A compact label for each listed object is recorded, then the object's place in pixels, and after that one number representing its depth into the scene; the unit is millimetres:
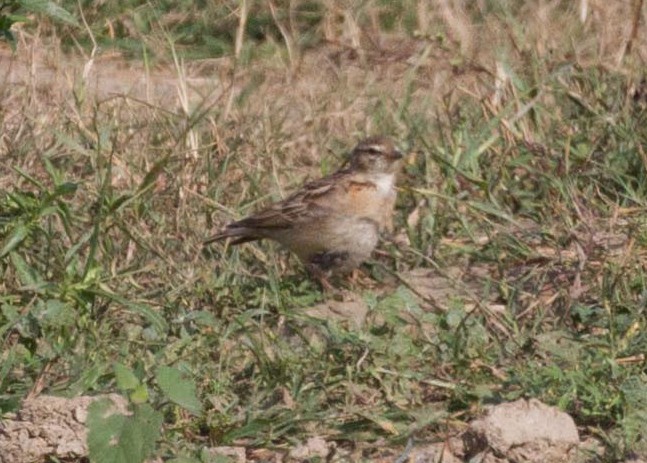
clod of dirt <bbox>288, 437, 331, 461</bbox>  13273
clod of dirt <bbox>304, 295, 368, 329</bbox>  15984
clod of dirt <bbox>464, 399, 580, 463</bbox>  12961
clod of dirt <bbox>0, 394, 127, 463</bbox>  12898
